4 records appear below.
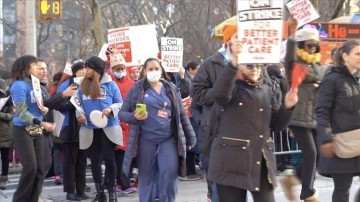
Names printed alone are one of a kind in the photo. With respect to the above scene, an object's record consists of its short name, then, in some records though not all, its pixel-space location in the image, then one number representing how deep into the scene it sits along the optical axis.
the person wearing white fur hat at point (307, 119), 7.47
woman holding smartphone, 7.51
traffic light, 15.45
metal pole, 15.66
